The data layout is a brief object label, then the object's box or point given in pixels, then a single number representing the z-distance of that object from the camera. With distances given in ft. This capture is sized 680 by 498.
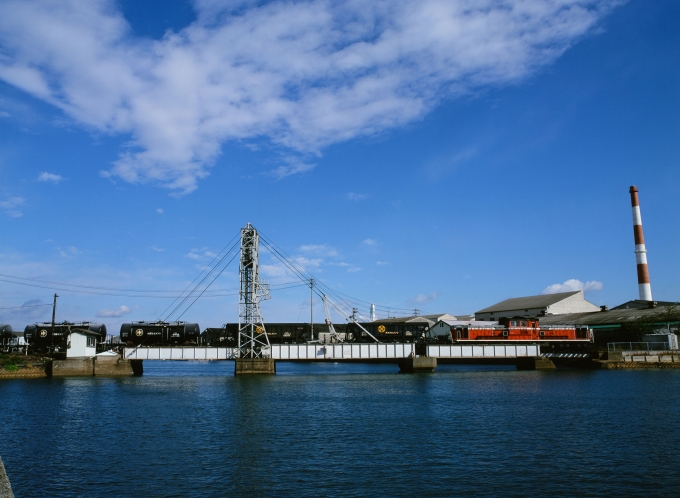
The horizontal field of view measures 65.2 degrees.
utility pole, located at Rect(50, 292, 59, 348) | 274.57
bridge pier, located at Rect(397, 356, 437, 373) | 243.81
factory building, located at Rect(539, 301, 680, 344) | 274.57
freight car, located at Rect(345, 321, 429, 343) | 351.05
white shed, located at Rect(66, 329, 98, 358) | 223.06
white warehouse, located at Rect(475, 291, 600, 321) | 390.83
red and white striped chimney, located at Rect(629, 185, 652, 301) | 326.03
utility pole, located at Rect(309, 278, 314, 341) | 392.80
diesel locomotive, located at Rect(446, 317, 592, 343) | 269.44
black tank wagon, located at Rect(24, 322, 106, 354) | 279.28
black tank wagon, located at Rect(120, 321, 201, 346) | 264.52
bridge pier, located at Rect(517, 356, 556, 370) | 253.51
